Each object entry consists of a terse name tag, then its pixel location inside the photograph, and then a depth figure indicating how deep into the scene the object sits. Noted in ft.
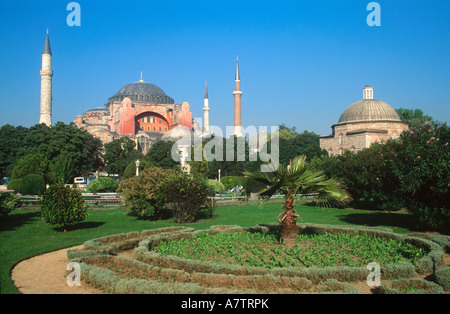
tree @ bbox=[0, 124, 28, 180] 131.49
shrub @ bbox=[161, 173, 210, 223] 42.63
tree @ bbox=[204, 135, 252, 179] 122.11
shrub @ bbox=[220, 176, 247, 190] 102.47
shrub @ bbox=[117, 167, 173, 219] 43.68
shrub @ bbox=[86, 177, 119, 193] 77.66
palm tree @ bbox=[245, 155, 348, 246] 25.11
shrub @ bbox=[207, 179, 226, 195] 80.64
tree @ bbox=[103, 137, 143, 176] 133.49
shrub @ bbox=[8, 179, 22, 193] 73.00
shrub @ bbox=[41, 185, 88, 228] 34.99
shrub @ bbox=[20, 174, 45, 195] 69.62
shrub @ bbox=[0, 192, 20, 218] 38.32
